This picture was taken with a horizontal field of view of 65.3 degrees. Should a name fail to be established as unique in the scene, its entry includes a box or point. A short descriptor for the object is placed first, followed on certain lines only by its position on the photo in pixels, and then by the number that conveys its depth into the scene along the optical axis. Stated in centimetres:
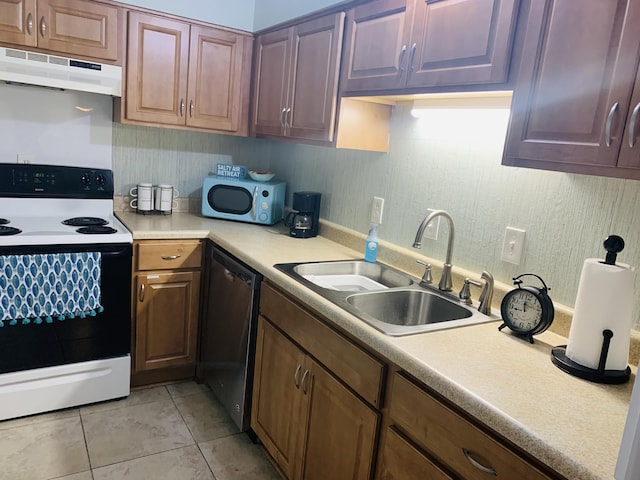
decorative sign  305
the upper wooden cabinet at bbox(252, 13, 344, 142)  219
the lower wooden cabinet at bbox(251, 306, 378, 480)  153
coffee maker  266
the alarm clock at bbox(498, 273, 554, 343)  143
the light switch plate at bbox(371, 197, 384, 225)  237
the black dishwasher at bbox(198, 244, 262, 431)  219
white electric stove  220
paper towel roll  120
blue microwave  287
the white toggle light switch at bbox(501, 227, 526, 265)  171
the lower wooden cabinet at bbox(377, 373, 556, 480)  106
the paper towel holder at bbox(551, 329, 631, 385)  122
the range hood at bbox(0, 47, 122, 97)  225
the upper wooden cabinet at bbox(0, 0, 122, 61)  226
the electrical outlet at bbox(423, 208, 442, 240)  206
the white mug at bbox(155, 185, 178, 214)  292
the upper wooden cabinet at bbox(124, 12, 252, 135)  257
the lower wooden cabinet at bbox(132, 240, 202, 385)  251
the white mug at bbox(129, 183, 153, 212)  287
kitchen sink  159
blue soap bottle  224
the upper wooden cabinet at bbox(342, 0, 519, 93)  144
